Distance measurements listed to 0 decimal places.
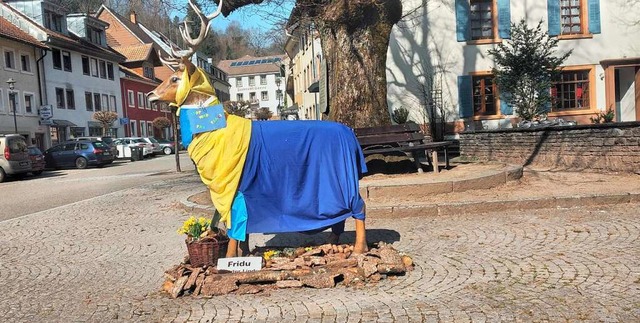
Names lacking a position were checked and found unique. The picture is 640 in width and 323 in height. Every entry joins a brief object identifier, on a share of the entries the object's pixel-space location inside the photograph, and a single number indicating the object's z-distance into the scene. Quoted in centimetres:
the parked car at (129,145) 3662
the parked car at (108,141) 3135
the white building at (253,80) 10988
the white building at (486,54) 2369
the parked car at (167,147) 4325
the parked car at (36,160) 2348
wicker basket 516
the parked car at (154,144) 3897
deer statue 498
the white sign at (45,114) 3553
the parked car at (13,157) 2181
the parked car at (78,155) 2914
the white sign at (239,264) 498
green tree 2069
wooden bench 1026
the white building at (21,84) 3284
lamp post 2998
